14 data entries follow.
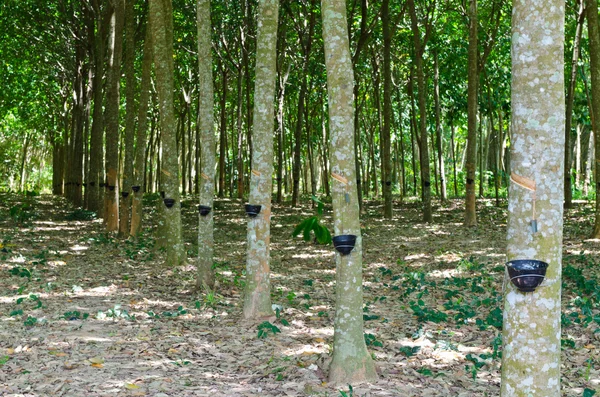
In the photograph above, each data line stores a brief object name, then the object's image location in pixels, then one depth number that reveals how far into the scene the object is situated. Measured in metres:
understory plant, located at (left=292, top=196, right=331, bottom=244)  6.79
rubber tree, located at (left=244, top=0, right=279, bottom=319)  6.81
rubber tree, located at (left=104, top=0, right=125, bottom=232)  12.70
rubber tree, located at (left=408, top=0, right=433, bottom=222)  14.97
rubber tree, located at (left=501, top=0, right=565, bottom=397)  3.08
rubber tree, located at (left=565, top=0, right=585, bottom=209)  14.06
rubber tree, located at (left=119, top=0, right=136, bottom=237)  12.35
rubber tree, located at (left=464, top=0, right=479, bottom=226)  13.02
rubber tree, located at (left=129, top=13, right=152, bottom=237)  11.45
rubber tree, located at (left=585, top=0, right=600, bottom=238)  10.58
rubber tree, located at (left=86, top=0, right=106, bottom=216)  15.88
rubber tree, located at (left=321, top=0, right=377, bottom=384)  5.02
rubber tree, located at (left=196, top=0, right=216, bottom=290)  7.88
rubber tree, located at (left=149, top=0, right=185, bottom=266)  9.13
